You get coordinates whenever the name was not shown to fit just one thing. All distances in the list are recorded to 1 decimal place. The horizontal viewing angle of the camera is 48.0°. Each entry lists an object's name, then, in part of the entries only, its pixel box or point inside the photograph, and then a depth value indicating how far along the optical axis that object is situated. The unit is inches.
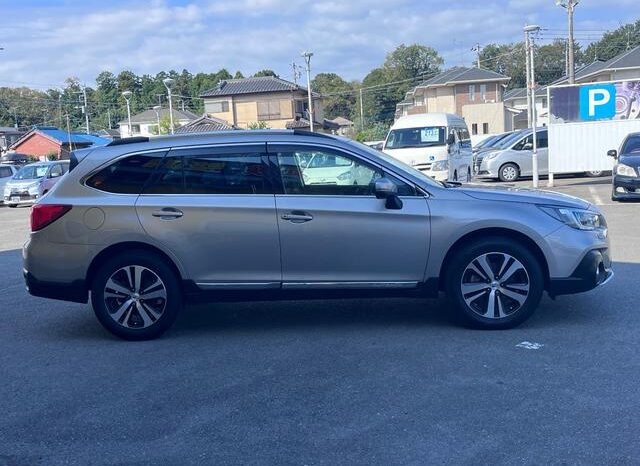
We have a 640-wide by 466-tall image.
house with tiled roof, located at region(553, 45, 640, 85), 2003.0
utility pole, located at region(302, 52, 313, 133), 1643.7
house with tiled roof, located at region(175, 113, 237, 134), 2215.2
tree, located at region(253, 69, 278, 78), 3837.6
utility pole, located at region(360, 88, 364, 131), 3005.4
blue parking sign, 844.6
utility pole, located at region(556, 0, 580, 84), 1478.8
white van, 712.4
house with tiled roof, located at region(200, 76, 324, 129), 2486.5
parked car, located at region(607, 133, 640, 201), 611.8
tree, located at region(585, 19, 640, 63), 4065.0
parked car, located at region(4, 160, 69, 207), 1011.9
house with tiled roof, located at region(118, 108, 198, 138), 3134.8
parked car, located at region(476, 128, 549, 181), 976.9
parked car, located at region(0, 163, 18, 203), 1091.3
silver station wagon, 241.1
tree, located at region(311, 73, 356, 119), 4535.7
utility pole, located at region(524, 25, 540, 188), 844.0
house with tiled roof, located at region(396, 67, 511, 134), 2506.2
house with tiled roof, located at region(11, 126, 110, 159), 2510.7
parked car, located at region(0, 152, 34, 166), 1997.8
